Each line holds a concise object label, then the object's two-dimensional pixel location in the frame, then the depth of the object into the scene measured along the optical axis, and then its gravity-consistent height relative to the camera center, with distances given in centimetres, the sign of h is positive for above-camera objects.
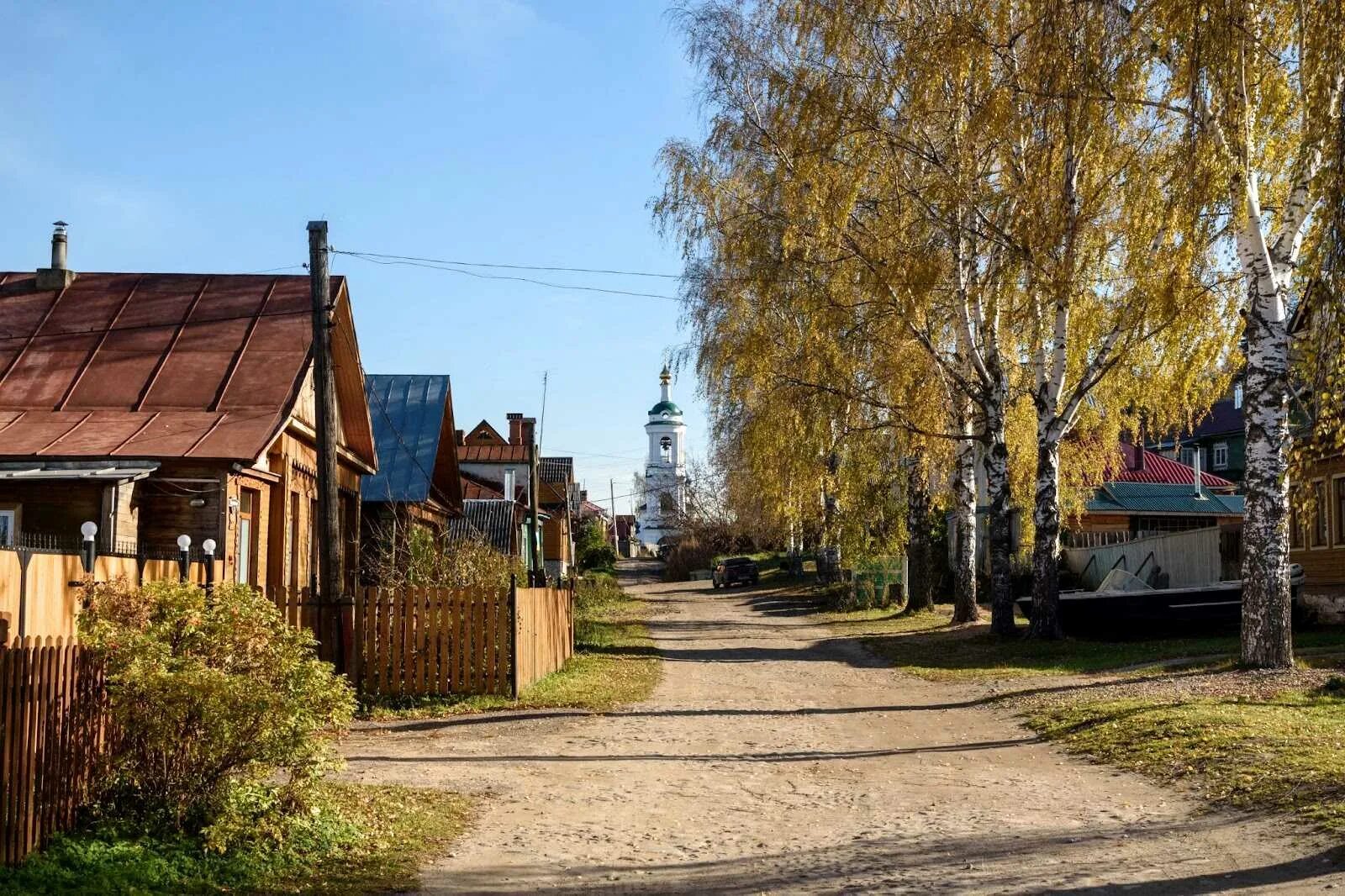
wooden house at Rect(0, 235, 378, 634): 1739 +204
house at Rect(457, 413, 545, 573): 6731 +445
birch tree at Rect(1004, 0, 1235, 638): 1384 +402
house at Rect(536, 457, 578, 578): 7000 +200
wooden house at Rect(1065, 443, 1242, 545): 4578 +92
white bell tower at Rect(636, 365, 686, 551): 12394 +835
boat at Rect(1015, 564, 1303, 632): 2517 -136
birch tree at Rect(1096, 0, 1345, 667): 992 +375
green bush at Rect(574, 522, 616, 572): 8769 -71
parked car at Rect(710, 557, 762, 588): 6456 -148
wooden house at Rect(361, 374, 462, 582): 3094 +220
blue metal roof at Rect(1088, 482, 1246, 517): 4572 +121
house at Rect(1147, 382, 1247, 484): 7006 +501
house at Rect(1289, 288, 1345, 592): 2602 -18
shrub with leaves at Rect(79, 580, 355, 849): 805 -102
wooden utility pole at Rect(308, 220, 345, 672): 1616 +117
